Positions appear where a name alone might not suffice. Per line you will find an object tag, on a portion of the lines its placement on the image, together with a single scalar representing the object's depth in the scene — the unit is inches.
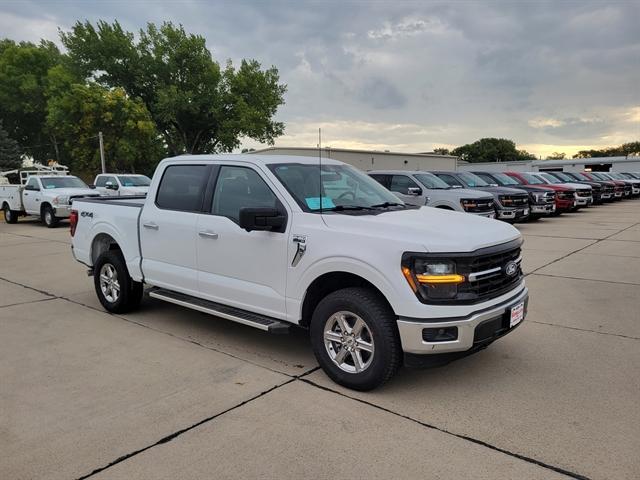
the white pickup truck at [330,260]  136.9
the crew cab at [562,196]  713.0
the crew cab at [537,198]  640.4
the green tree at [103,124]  1433.3
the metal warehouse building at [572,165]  2250.2
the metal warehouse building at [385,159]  1422.2
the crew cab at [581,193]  759.6
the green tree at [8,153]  1749.5
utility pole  1295.5
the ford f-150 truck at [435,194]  505.0
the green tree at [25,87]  2018.9
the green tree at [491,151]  3976.4
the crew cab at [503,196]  568.7
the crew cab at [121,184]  737.9
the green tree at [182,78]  1669.5
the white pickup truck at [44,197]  635.5
